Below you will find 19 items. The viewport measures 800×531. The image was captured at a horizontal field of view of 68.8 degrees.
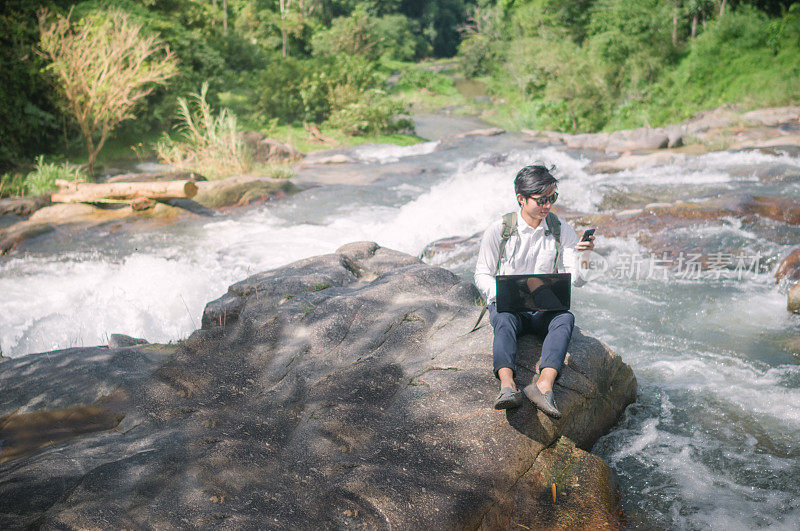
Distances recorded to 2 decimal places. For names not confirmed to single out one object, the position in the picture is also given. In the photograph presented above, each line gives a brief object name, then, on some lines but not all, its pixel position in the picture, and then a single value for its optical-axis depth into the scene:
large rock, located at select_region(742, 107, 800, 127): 16.30
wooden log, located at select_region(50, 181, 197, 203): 11.35
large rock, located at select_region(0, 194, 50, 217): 11.05
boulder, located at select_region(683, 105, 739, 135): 16.75
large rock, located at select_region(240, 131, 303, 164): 16.61
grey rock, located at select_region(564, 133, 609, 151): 17.43
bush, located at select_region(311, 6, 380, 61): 29.50
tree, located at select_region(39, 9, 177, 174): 13.11
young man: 3.62
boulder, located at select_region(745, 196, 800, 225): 8.49
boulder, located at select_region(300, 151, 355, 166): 17.00
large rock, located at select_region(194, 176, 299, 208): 12.22
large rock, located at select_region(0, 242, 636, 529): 3.02
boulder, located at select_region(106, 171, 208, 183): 13.01
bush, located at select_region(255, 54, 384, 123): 21.66
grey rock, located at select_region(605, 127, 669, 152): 15.76
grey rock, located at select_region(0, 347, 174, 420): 4.43
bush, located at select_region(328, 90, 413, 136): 21.11
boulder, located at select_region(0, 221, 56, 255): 9.73
